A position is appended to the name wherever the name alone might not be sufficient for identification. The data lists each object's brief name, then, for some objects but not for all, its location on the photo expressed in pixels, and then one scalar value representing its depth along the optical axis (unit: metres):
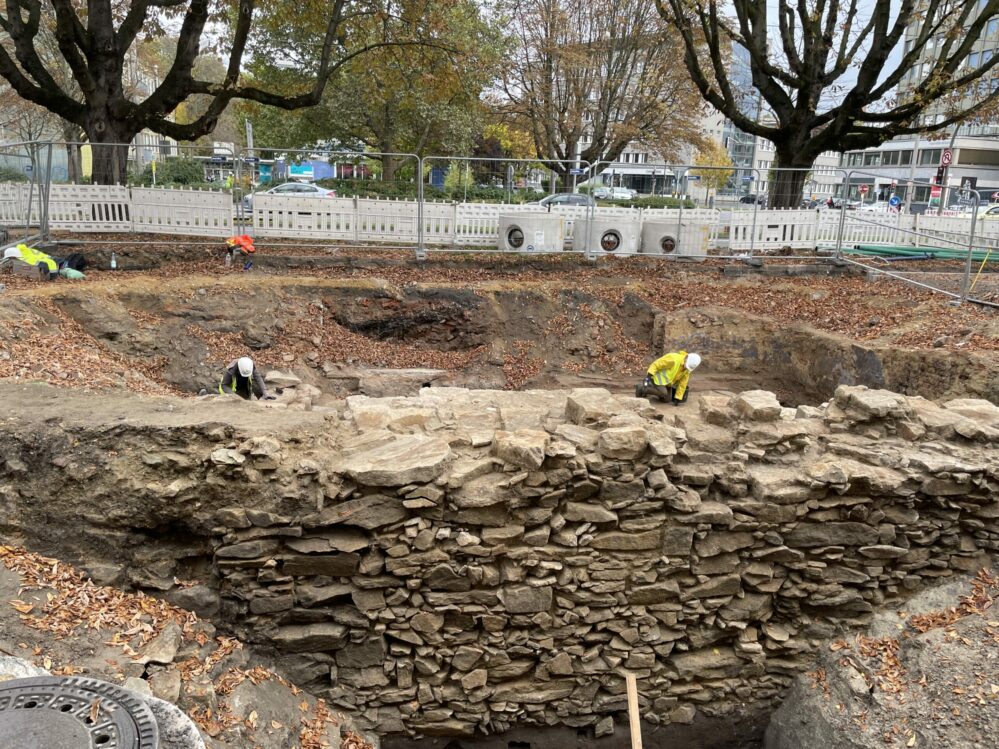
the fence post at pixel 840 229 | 15.47
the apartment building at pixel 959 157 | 48.88
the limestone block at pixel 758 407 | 6.25
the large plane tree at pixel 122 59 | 13.98
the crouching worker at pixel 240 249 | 13.42
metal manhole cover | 2.96
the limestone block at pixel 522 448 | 5.44
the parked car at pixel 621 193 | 24.12
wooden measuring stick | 4.31
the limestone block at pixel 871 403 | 6.31
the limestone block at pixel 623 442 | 5.54
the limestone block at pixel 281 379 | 10.35
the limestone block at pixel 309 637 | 5.47
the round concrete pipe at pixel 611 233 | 15.37
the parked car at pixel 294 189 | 14.93
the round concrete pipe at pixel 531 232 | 15.04
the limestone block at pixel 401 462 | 5.27
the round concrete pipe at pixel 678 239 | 15.45
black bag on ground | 12.44
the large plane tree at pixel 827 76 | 15.59
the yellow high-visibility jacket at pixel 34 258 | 11.26
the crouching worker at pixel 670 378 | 7.73
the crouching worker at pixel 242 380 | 8.02
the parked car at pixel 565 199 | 17.76
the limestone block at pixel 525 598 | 5.64
